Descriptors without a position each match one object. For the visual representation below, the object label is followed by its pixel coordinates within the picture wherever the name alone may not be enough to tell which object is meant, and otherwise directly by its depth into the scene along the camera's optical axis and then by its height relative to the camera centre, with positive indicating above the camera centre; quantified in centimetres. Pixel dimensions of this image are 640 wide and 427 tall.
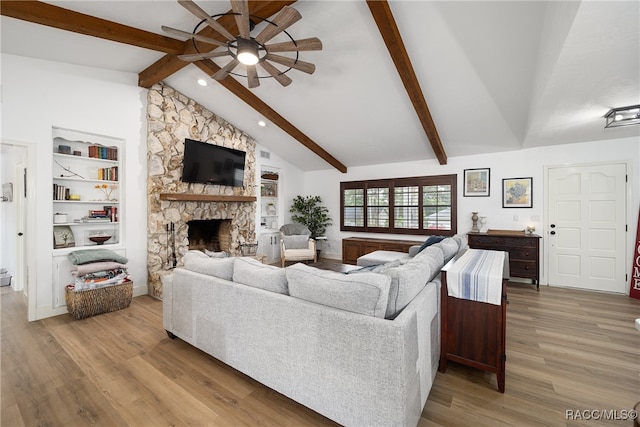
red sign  388 -92
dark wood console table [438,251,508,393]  193 -93
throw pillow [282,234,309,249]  578 -68
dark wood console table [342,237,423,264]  557 -77
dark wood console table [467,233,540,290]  433 -65
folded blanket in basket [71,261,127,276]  327 -72
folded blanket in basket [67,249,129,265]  332 -59
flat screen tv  458 +87
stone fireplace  420 +38
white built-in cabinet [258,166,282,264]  642 -9
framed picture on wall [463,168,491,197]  510 +55
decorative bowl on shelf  373 -40
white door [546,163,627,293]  411 -25
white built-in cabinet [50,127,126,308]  346 +21
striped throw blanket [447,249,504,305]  190 -51
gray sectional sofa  141 -77
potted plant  693 -14
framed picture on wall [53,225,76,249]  348 -35
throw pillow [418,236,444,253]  338 -39
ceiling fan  209 +154
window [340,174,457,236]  555 +12
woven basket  321 -112
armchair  553 -72
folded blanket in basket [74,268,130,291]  328 -88
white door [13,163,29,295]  370 -31
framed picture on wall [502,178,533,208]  471 +33
